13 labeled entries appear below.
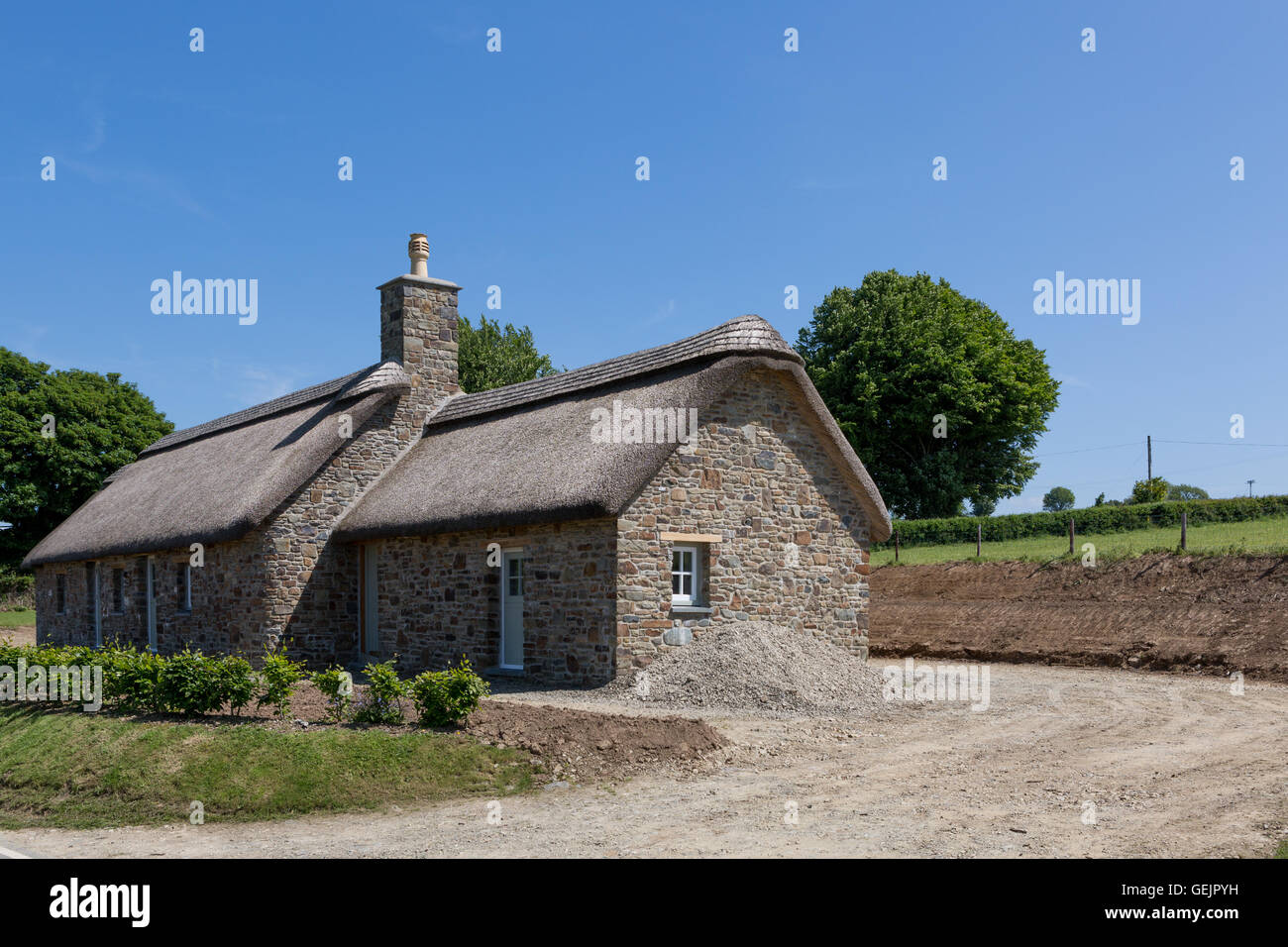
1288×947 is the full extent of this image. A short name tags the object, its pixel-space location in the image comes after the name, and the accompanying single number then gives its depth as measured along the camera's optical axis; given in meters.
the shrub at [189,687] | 11.43
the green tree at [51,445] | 41.69
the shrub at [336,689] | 11.45
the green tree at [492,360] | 44.97
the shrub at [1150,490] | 40.97
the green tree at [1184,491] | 62.64
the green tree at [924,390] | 38.81
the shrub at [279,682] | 11.37
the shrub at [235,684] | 11.49
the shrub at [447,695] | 10.89
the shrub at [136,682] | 11.76
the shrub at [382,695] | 11.12
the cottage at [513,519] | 15.30
